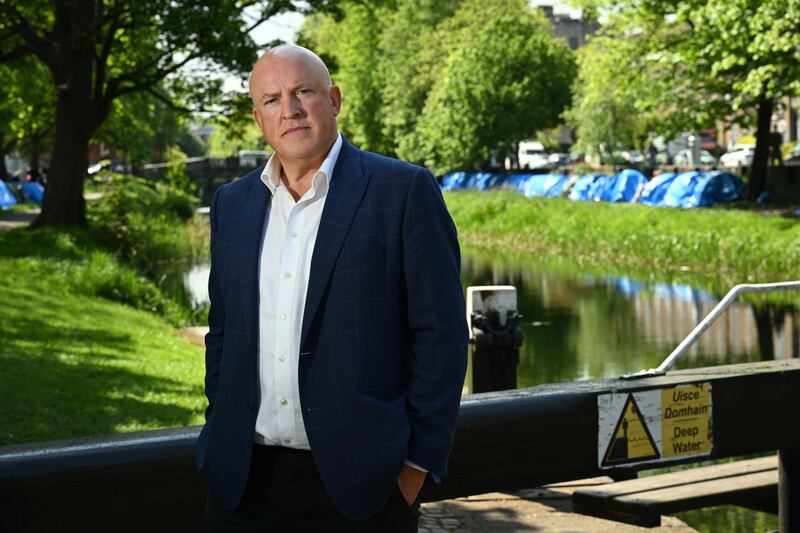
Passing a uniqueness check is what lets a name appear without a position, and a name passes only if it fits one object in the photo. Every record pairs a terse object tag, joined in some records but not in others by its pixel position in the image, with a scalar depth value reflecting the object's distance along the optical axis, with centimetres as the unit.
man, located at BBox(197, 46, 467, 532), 319
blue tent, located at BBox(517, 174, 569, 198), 4956
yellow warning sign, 505
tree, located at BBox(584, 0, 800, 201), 2669
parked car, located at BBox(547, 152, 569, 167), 7262
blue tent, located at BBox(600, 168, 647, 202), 4459
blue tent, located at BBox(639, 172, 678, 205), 4184
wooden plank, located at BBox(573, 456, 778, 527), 583
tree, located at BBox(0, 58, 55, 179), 3878
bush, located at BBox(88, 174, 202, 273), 3008
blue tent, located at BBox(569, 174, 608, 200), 4660
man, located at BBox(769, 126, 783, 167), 3859
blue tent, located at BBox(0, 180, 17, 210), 4769
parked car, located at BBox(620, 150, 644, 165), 6370
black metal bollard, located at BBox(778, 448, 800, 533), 572
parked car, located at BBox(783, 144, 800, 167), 5167
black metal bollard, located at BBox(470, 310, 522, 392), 828
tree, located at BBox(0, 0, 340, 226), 2841
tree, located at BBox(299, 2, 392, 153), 7544
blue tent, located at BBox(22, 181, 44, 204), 5631
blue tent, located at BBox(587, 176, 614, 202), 4569
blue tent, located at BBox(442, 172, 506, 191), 5629
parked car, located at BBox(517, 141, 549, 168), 7369
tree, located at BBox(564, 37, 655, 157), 5397
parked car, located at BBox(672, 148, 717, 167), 5982
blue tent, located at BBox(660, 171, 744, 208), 3866
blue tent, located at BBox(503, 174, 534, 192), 5362
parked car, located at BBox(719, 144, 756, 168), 6306
